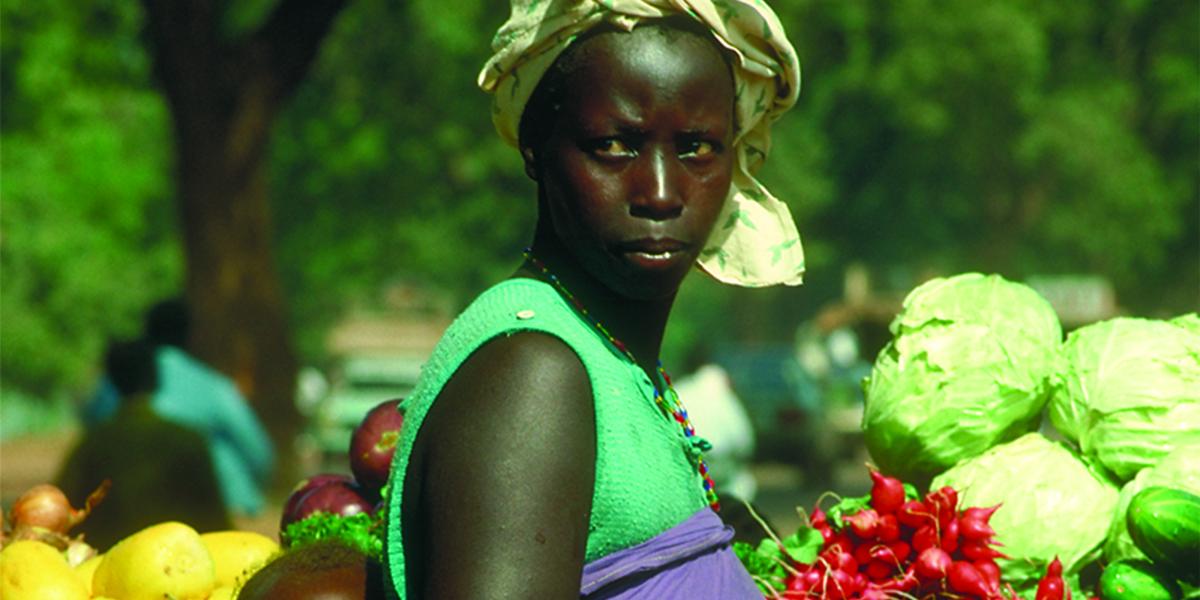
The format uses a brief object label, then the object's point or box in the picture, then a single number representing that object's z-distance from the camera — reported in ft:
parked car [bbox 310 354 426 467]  175.63
